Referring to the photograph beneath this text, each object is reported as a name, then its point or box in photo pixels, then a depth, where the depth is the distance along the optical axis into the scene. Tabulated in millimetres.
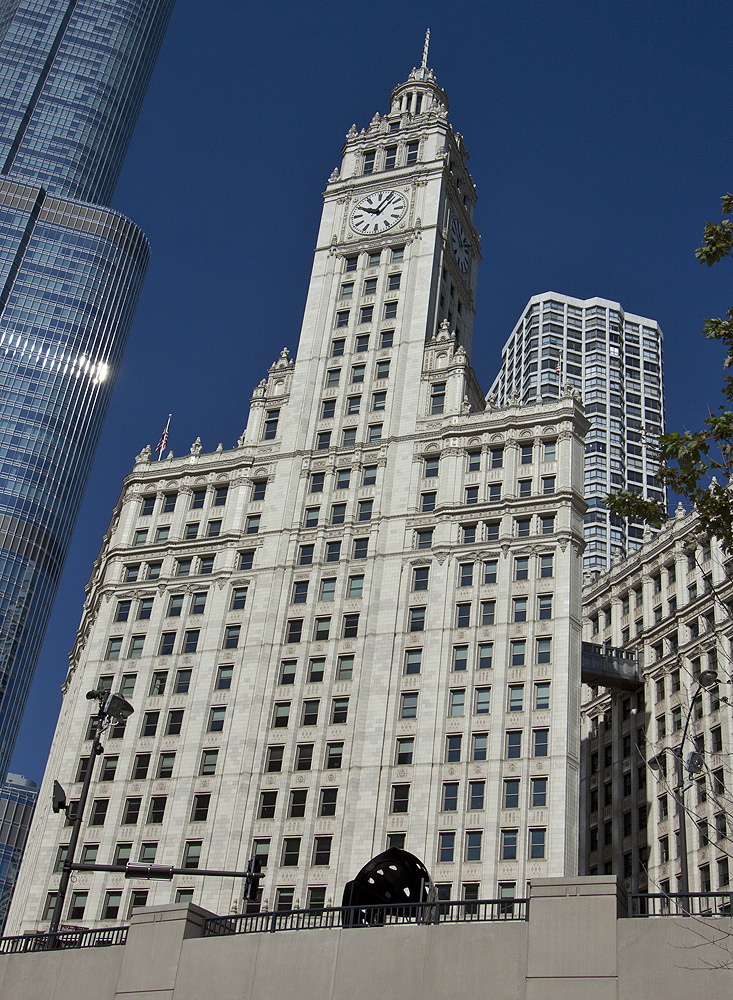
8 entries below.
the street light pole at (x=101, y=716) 38594
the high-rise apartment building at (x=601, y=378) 158375
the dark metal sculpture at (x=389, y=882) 43375
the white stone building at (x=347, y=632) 72125
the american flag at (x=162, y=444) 95625
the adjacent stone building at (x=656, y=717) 82562
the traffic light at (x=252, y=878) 37125
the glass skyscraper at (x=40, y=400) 172625
